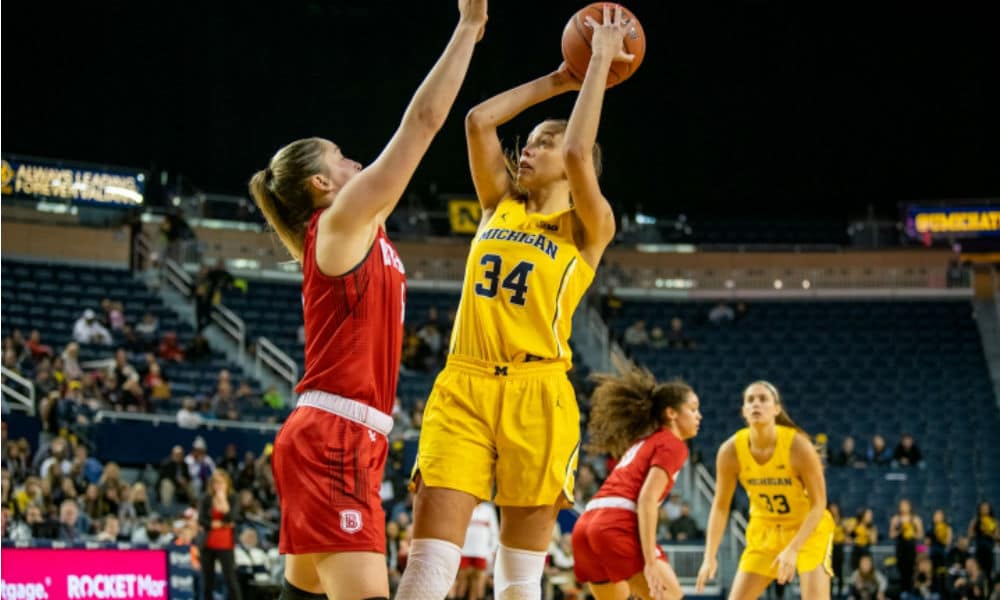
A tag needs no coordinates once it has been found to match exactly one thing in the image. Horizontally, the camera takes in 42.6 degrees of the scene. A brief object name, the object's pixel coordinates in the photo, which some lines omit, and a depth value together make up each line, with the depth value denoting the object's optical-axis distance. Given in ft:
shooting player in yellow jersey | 15.57
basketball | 17.31
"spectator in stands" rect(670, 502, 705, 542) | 57.72
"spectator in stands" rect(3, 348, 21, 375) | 59.21
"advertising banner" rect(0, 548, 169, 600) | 30.27
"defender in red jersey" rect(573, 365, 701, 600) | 23.31
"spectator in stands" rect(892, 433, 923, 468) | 70.59
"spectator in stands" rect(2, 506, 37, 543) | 40.27
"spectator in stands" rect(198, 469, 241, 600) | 40.68
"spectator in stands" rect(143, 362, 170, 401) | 61.52
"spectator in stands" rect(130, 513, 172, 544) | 43.50
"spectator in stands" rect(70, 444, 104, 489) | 47.80
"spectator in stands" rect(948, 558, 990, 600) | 53.31
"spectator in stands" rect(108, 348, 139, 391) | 59.62
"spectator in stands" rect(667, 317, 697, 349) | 87.58
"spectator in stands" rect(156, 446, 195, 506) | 50.16
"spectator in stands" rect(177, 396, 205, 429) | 56.70
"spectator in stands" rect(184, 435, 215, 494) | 51.39
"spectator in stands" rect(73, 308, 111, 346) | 66.64
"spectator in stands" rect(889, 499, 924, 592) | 56.13
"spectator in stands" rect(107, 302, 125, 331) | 69.51
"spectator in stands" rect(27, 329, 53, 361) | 60.54
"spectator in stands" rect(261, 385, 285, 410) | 65.67
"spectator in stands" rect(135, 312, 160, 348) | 69.67
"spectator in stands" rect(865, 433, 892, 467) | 71.41
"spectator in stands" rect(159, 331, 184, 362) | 68.48
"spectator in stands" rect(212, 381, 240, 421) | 60.60
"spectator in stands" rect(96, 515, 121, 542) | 41.93
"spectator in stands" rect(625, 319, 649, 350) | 86.43
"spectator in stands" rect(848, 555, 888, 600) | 53.57
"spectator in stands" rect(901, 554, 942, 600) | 54.70
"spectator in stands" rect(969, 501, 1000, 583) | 55.77
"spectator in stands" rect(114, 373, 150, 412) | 57.93
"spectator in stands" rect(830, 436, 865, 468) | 71.26
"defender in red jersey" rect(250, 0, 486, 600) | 12.83
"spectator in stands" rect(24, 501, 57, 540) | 40.91
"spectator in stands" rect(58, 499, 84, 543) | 41.19
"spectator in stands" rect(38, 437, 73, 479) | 46.67
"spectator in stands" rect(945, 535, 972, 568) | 55.67
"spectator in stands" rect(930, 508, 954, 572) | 56.18
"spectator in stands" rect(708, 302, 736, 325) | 91.81
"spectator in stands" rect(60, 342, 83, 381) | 59.26
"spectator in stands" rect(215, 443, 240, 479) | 53.90
